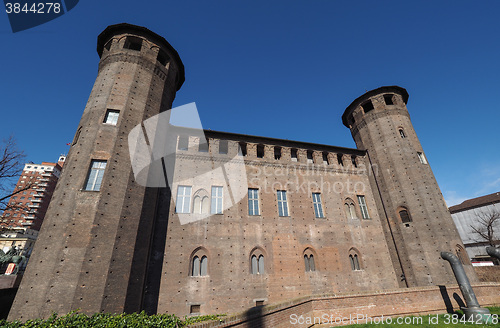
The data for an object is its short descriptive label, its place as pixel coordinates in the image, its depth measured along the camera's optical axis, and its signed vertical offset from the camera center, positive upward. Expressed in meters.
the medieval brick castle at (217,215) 9.98 +3.46
